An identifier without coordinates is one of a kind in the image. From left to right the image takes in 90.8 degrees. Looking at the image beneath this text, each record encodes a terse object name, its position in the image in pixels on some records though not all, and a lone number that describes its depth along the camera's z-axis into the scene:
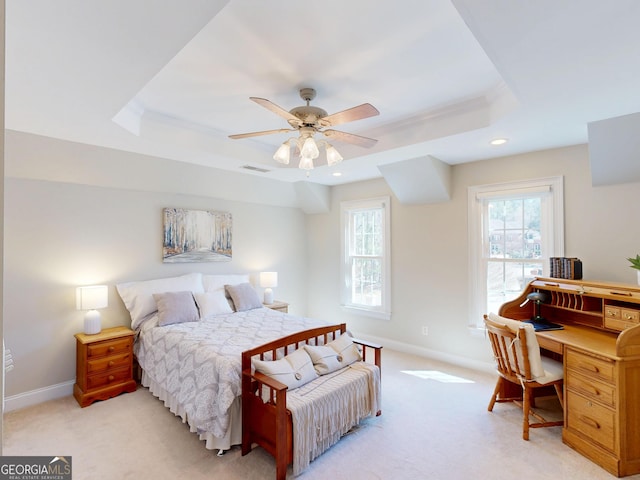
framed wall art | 4.01
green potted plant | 2.46
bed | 2.28
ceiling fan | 2.11
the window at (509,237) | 3.28
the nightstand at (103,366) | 2.97
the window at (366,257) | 4.64
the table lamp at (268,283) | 4.65
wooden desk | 2.05
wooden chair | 2.39
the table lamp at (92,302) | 3.08
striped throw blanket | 2.08
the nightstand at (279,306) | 4.52
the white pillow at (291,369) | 2.26
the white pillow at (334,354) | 2.57
